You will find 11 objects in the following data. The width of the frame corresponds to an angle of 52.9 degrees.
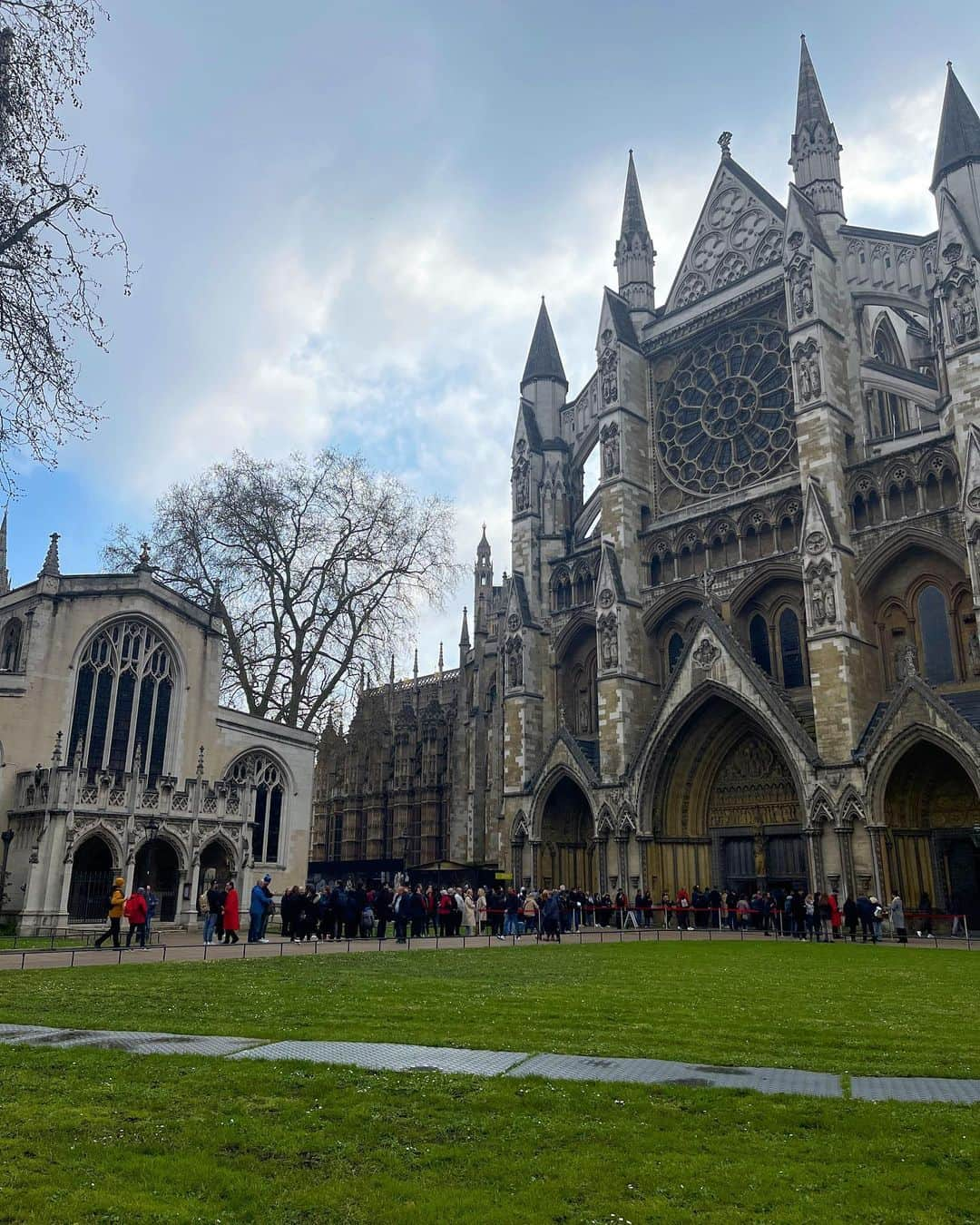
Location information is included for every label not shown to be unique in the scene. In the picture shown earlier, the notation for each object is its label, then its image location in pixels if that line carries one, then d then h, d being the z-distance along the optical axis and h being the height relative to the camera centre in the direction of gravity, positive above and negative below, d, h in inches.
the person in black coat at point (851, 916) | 960.9 -15.5
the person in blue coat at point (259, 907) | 794.2 -9.2
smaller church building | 1024.2 +158.4
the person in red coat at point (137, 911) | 754.2 -11.9
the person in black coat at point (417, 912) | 856.9 -13.1
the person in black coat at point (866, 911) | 933.2 -10.7
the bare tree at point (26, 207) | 419.2 +292.7
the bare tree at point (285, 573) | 1384.1 +451.9
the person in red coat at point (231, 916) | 791.7 -16.3
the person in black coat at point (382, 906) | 859.4 -9.6
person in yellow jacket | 721.6 -9.7
